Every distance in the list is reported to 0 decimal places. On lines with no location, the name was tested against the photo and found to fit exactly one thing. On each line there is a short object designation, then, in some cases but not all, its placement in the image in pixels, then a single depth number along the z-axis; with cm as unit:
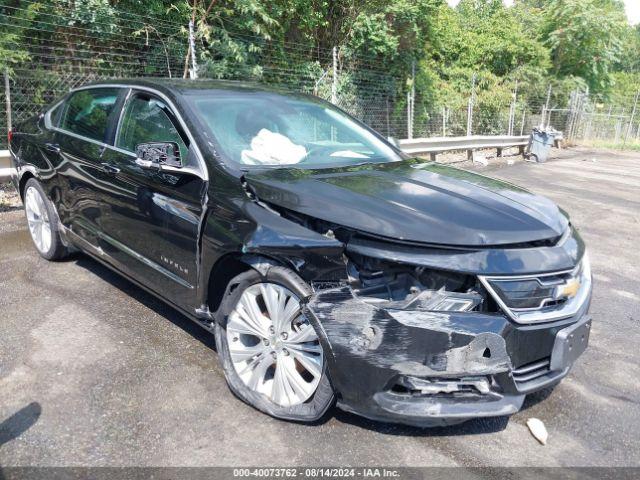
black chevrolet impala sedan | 247
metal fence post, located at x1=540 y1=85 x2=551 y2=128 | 2116
